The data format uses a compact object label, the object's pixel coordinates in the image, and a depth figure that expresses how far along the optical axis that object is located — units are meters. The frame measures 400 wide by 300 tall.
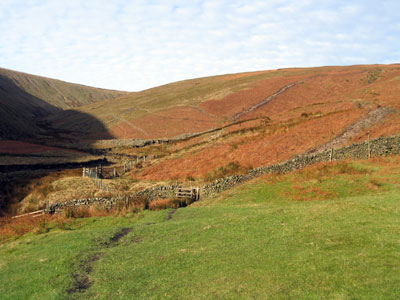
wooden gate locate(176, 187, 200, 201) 28.09
